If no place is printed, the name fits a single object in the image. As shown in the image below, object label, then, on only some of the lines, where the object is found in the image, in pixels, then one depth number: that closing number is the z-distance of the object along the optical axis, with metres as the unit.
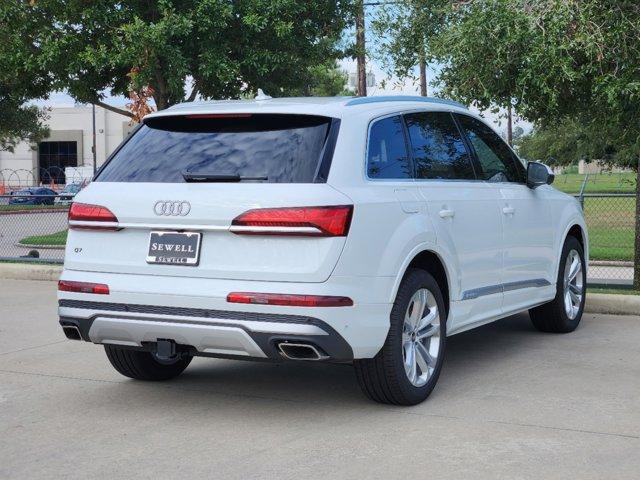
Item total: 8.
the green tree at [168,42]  20.14
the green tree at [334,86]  53.59
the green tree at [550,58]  10.05
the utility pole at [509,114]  11.90
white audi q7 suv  5.46
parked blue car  14.64
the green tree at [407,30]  13.16
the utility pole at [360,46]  23.25
